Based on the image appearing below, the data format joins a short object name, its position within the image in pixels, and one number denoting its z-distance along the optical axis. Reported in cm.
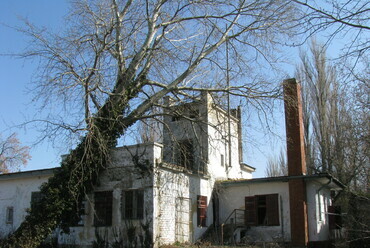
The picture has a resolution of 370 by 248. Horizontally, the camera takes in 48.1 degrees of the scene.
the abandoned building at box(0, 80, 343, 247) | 1917
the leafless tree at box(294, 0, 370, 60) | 698
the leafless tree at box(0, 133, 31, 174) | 4475
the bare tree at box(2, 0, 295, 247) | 1747
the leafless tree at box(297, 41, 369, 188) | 2900
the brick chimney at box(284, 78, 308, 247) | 2052
